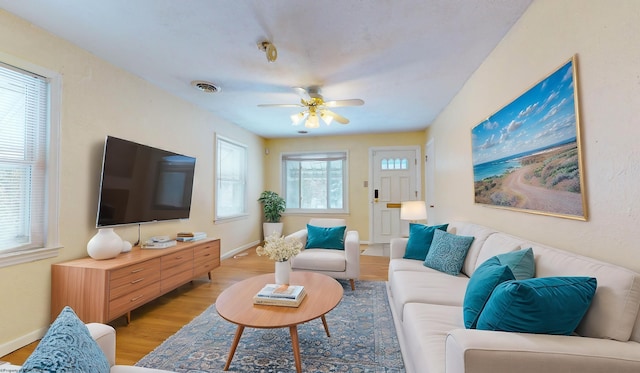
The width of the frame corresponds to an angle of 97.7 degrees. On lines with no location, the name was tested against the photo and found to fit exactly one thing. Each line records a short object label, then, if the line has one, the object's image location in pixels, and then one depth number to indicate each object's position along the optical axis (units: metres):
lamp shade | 3.62
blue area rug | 1.82
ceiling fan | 3.19
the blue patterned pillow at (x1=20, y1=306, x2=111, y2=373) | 0.68
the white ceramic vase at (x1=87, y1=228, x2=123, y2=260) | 2.38
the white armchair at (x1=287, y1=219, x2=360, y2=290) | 3.16
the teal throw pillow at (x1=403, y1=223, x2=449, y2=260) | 2.81
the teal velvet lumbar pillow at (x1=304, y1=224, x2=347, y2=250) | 3.54
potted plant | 5.84
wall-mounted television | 2.58
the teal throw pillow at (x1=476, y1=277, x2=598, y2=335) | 1.06
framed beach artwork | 1.53
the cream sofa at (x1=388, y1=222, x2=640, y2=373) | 0.94
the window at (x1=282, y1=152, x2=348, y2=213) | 6.16
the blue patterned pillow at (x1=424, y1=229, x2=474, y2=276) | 2.35
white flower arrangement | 2.12
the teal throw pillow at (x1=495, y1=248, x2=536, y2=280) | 1.51
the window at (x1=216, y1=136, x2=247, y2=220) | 4.71
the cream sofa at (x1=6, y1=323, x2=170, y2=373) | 1.02
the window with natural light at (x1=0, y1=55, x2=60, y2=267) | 2.02
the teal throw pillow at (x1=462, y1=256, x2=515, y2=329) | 1.30
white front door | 5.83
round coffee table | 1.63
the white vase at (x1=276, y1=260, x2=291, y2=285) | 2.14
